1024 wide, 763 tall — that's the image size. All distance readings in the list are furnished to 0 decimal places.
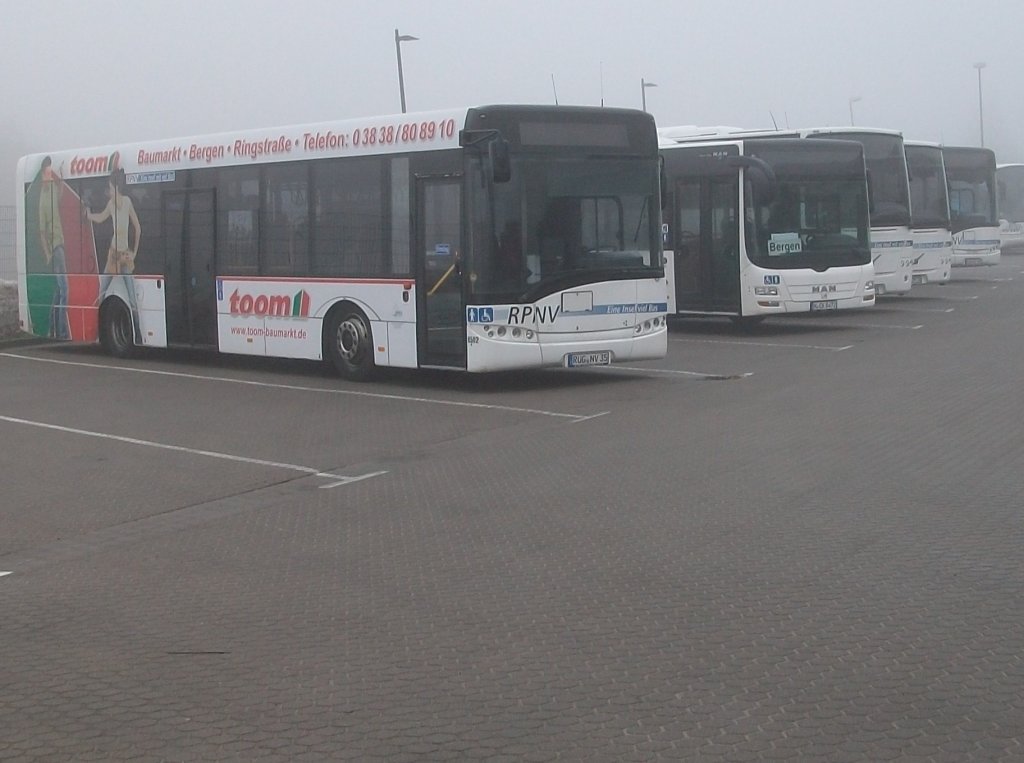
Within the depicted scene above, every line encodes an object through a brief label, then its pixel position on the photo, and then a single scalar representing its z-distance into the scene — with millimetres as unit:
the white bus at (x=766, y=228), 22344
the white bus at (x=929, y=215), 30016
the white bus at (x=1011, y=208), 51825
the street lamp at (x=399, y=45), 33250
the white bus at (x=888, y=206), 27328
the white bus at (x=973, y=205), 36594
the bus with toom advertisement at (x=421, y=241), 15156
